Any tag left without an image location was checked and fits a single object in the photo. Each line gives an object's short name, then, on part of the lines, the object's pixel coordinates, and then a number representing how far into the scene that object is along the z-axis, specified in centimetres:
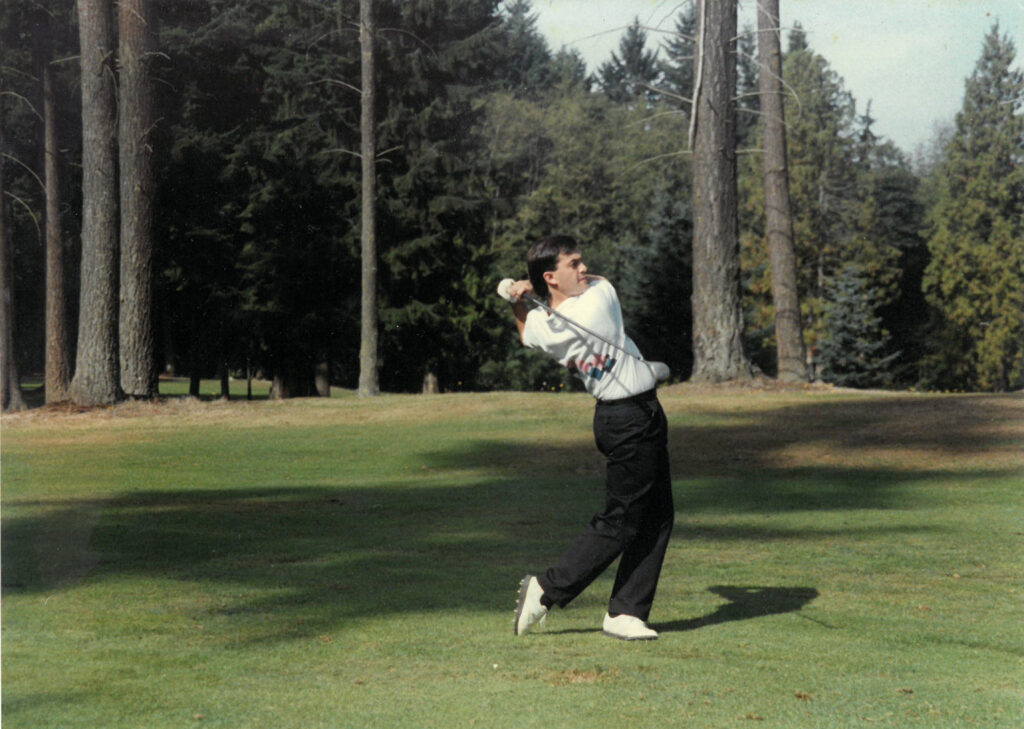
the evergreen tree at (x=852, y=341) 5106
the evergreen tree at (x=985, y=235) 5269
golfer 612
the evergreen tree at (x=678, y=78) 4587
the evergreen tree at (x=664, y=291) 3612
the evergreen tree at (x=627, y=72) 4712
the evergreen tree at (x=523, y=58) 3517
